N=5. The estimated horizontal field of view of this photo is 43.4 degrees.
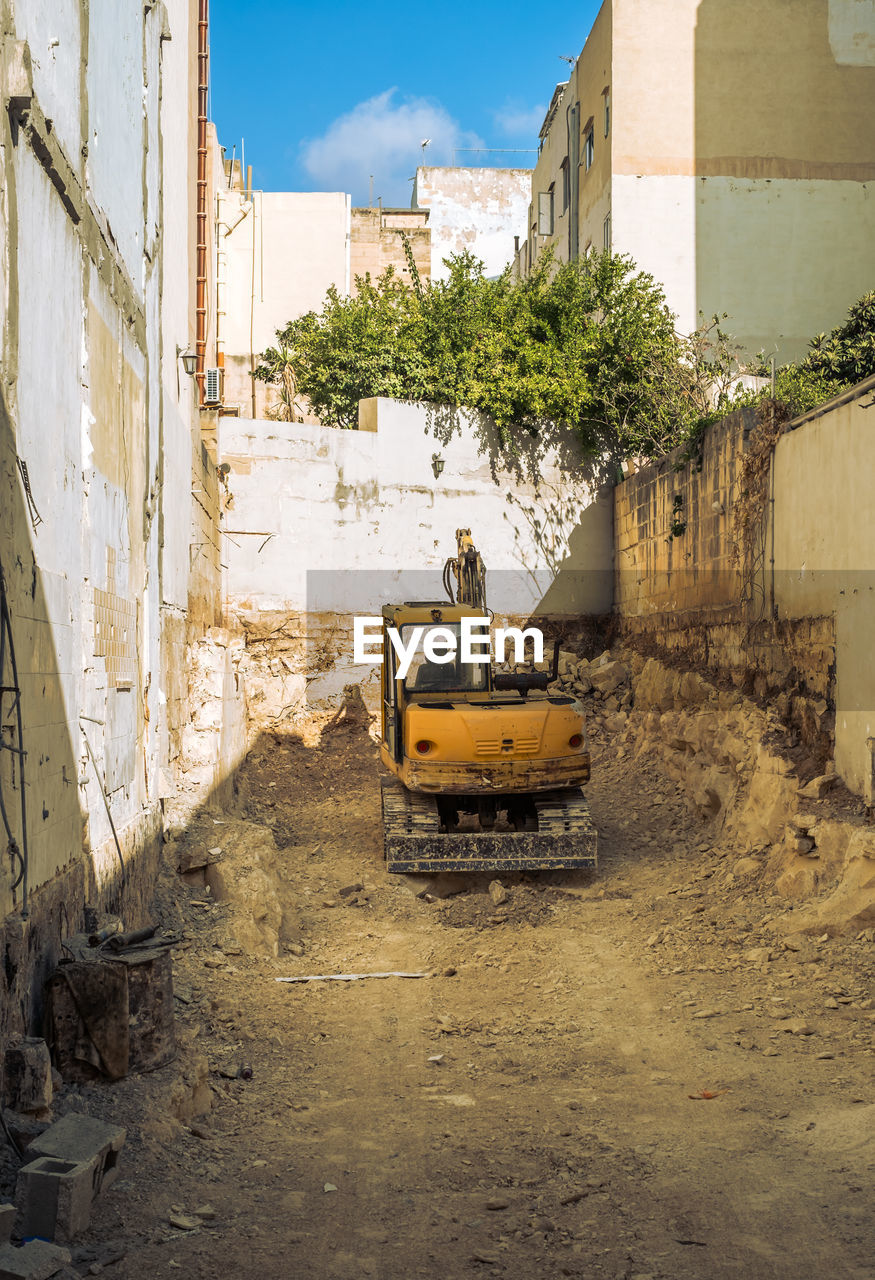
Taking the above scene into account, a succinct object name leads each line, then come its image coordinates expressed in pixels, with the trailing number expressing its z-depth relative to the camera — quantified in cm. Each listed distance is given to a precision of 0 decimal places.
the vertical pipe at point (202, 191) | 1559
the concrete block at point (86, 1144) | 414
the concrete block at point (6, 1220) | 363
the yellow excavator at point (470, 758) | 1070
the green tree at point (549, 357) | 1850
